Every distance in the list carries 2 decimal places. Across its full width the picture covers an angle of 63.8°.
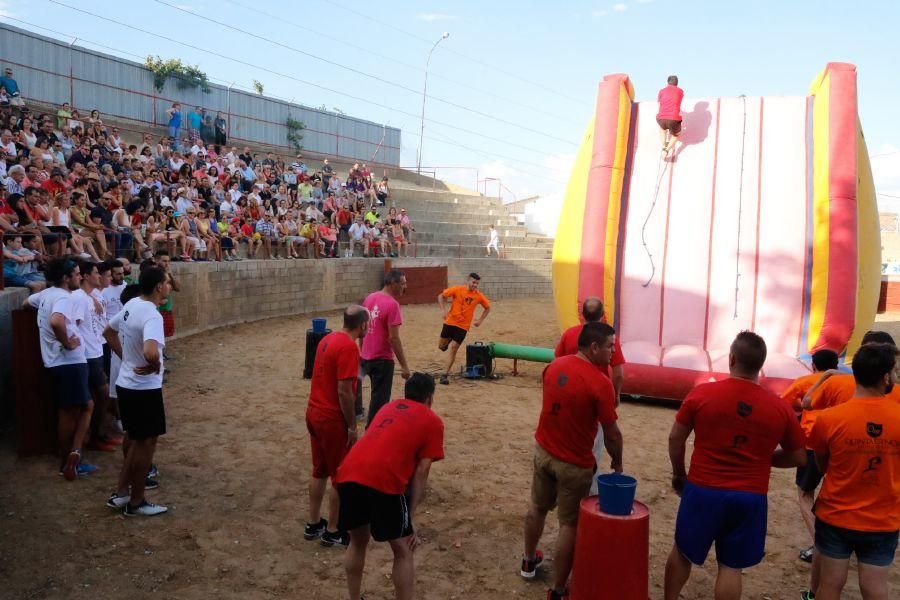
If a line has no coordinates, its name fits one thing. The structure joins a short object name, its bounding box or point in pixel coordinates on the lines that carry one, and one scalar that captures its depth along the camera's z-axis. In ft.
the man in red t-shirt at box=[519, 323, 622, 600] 13.02
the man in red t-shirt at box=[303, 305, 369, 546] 15.40
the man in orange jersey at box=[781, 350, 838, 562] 15.05
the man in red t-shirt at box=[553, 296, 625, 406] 16.93
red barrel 12.03
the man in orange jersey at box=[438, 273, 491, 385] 33.47
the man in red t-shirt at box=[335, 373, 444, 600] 11.81
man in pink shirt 21.02
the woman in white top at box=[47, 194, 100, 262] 30.59
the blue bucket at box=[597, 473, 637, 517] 12.14
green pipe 33.47
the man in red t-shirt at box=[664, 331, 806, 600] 11.52
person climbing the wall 30.63
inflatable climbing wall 28.32
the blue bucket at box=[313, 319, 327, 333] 32.27
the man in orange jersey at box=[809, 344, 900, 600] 11.20
